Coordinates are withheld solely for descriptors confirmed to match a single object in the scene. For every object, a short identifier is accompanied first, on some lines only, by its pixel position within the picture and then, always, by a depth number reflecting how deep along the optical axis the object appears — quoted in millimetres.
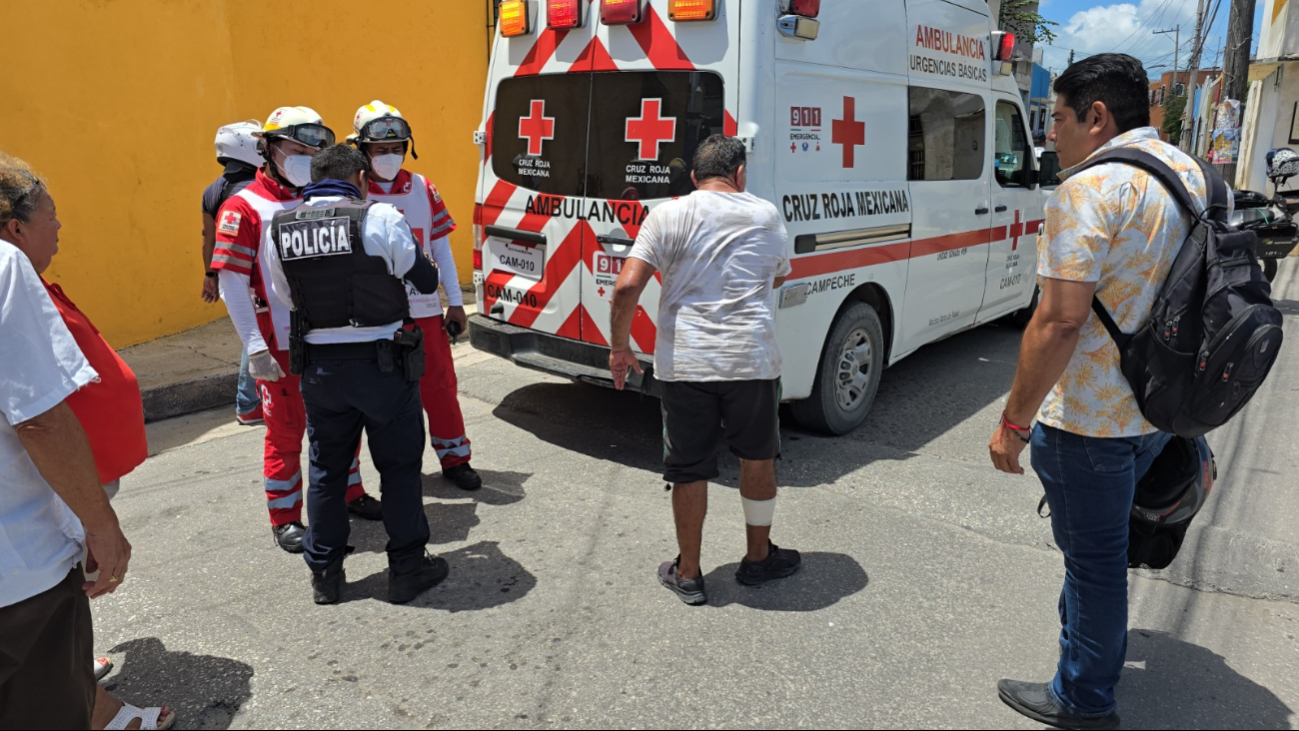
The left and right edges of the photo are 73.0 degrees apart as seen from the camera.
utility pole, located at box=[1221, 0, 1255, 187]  11570
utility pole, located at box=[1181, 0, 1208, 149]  30006
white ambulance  4250
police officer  2986
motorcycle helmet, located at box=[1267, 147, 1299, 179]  9961
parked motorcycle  8406
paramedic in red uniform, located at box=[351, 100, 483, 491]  4047
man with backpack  2236
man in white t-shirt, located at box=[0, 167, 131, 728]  1783
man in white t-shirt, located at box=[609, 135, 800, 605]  3191
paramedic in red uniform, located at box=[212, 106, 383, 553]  3508
